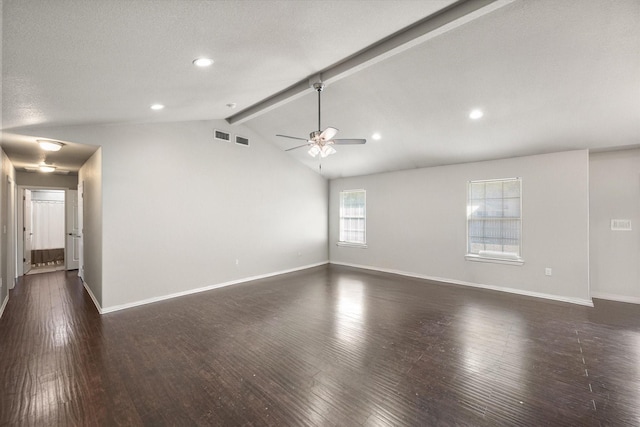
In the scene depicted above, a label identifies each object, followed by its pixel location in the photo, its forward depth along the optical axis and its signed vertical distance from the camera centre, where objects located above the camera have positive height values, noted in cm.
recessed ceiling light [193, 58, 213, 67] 257 +146
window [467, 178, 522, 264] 532 -9
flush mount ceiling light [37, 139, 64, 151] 384 +100
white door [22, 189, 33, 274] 664 -34
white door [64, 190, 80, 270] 715 -31
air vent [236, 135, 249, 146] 596 +164
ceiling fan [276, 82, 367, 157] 350 +97
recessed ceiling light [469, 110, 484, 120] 417 +156
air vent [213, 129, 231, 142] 556 +165
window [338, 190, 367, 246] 770 -6
